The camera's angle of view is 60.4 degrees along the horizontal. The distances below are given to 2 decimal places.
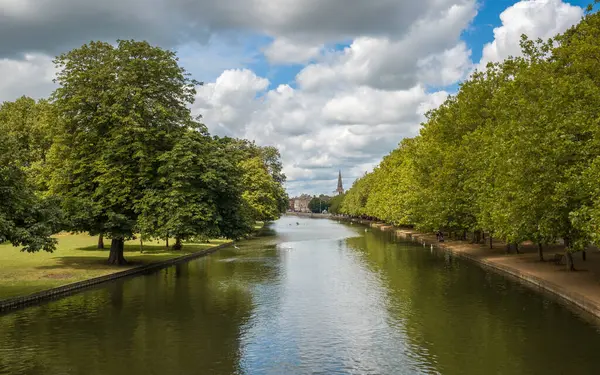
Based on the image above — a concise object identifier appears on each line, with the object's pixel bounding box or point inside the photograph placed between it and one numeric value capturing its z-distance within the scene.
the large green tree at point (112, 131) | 40.97
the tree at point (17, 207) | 26.41
